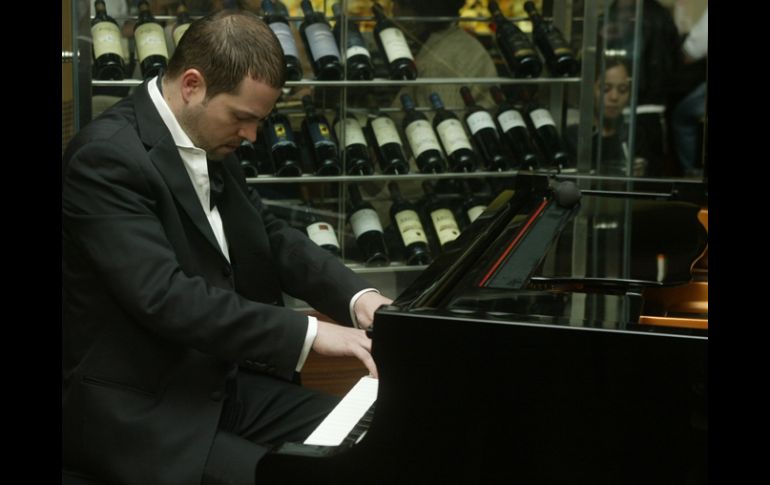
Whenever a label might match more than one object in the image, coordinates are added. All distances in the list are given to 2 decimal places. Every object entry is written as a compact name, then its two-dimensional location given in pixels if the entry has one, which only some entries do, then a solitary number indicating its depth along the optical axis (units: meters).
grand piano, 1.35
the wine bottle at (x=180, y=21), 3.52
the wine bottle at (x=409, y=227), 3.83
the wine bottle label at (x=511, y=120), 3.97
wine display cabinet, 3.71
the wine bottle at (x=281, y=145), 3.65
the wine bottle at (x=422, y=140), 3.81
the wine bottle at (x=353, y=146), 3.78
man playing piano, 1.82
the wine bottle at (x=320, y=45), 3.64
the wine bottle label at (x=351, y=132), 3.82
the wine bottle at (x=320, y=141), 3.71
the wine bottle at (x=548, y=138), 3.99
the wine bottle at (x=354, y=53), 3.71
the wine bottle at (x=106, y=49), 3.39
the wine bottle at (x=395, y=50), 3.76
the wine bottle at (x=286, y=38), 3.54
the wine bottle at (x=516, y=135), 3.94
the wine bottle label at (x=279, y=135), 3.66
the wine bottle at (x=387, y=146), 3.80
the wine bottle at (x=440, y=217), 3.91
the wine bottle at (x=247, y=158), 3.58
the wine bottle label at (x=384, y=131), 3.84
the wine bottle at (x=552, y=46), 3.99
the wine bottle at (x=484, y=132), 3.92
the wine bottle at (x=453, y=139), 3.82
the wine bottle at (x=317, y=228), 3.78
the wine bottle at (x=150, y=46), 3.40
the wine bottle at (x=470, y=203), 4.04
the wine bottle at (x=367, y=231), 3.84
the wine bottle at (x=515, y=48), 3.91
